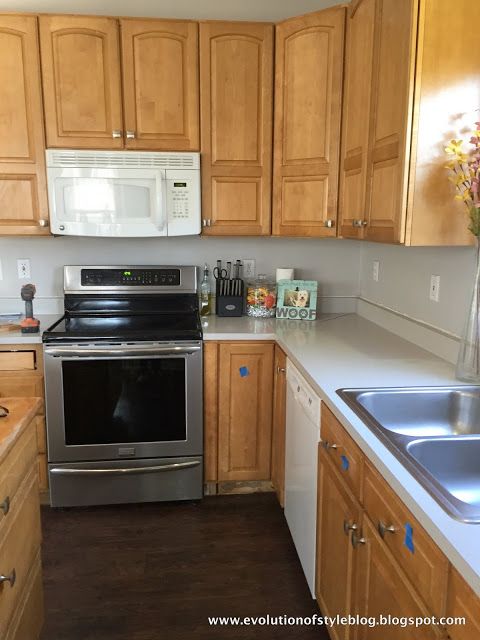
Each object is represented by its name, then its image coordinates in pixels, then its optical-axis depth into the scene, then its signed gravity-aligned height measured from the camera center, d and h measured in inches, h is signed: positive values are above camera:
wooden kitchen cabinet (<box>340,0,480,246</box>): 65.1 +13.8
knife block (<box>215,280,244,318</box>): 118.8 -17.8
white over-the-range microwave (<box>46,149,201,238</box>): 103.7 +5.6
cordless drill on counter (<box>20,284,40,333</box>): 103.3 -18.3
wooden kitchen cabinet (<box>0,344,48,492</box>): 102.3 -28.2
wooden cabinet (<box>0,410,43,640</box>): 53.7 -34.5
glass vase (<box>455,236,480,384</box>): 67.7 -15.3
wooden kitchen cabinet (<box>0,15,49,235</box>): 100.4 +16.3
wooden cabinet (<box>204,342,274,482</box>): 104.9 -36.9
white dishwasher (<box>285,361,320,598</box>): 75.3 -36.9
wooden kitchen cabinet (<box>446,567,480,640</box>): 34.1 -24.9
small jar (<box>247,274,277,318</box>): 117.3 -16.5
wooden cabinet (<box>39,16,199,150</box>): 101.1 +26.0
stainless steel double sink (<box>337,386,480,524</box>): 45.9 -21.7
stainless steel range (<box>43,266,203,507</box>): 100.9 -35.9
